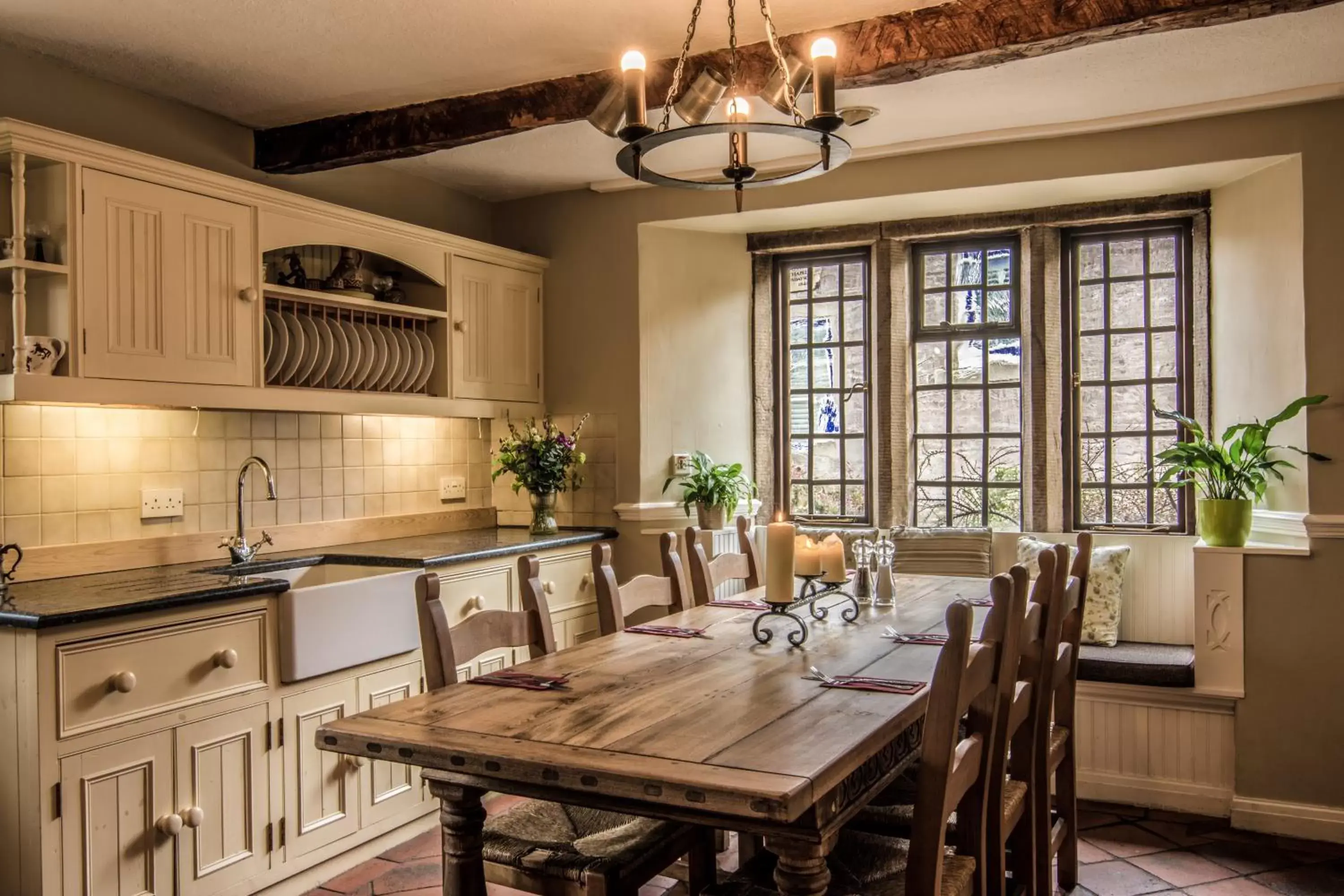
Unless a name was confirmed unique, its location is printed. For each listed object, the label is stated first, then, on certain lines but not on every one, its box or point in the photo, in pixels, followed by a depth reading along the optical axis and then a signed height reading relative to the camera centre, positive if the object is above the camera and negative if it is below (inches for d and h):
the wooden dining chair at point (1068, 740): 107.5 -32.0
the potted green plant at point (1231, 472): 140.2 -4.7
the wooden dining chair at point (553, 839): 77.8 -32.1
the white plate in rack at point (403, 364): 160.4 +13.0
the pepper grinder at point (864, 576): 122.0 -16.1
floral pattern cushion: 156.9 -24.3
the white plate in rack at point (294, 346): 142.2 +14.1
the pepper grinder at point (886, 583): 119.3 -16.5
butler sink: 118.5 -21.5
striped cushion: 170.1 -18.8
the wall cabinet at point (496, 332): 169.5 +19.6
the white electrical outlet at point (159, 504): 130.1 -7.1
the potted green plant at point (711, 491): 180.9 -8.5
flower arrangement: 174.4 -3.9
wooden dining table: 59.1 -19.1
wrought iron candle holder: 96.4 -17.4
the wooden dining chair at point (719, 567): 132.0 -16.6
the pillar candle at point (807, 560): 108.6 -12.6
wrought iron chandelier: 82.2 +28.8
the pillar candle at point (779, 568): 96.7 -11.9
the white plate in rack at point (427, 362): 165.3 +13.7
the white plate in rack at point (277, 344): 139.2 +14.1
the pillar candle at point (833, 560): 108.3 -12.5
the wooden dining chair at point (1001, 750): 72.9 -23.4
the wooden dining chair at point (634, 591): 109.3 -16.7
